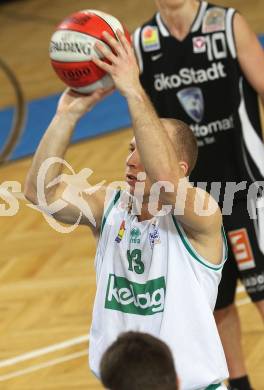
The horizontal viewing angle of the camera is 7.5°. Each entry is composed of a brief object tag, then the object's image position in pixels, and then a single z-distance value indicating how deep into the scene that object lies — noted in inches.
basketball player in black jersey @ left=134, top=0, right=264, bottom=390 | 399.1
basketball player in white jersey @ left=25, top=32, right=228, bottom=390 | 291.0
